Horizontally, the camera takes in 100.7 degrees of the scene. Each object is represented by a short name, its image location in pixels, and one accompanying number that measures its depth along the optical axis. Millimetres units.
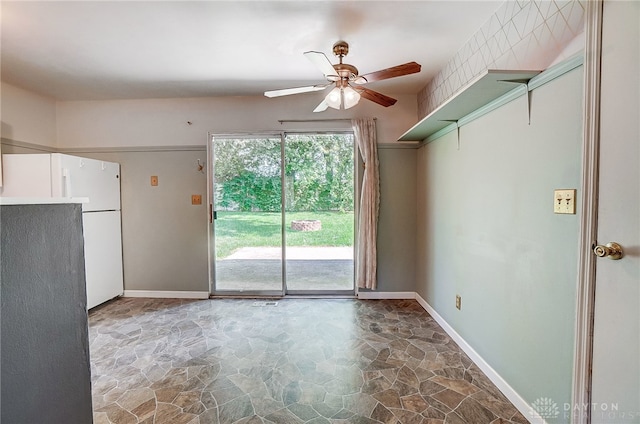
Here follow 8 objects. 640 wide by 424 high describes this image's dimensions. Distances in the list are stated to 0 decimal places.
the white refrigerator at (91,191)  2609
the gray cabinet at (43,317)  755
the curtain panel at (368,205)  3271
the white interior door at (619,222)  949
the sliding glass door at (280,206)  3486
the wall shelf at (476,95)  1462
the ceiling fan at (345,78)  1779
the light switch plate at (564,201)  1274
